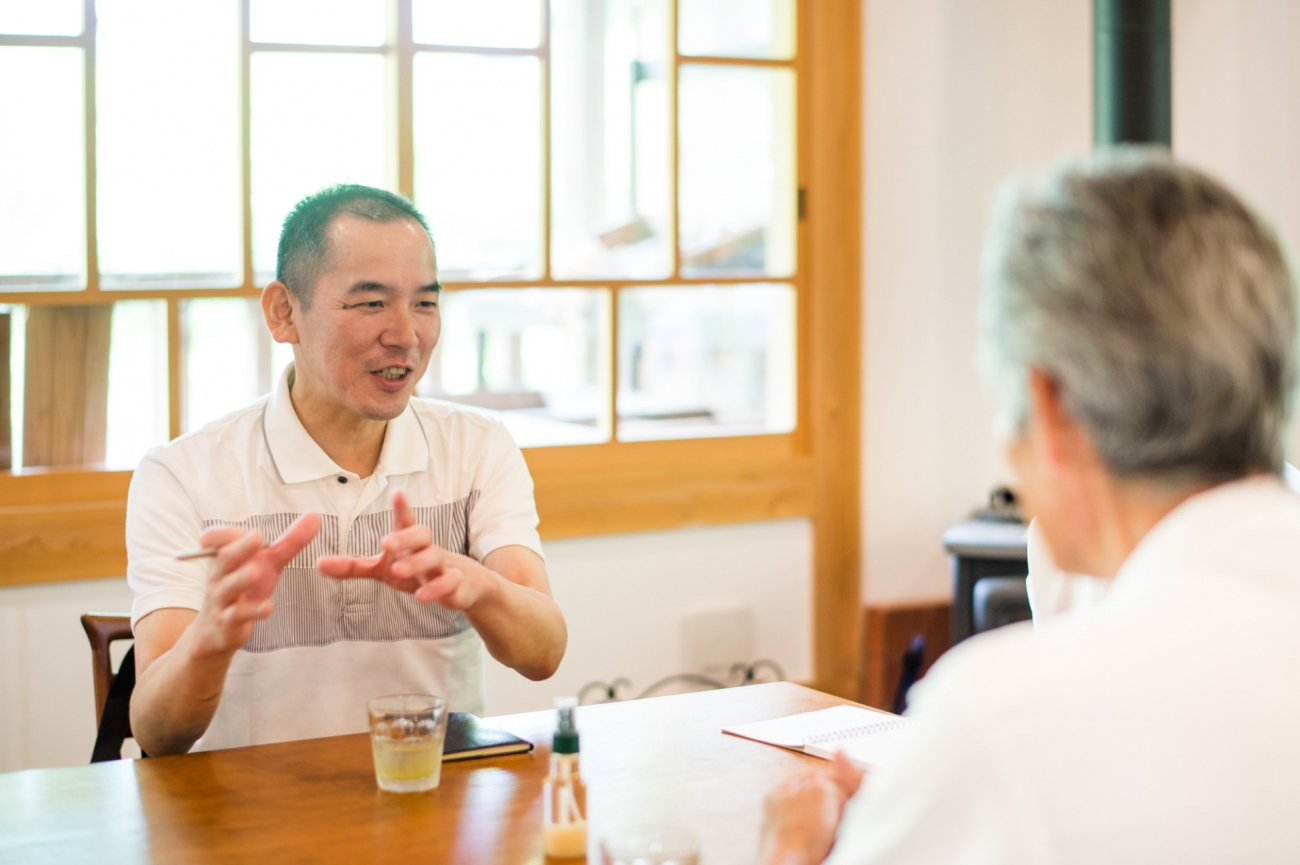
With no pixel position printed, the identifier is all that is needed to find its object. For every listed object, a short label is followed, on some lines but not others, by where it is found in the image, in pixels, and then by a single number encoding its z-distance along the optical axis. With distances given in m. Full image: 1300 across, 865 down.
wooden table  1.37
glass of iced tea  1.50
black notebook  1.65
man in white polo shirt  1.99
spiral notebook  1.64
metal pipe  3.50
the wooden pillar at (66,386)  3.05
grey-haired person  0.82
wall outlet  3.64
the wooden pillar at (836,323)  3.72
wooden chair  2.10
